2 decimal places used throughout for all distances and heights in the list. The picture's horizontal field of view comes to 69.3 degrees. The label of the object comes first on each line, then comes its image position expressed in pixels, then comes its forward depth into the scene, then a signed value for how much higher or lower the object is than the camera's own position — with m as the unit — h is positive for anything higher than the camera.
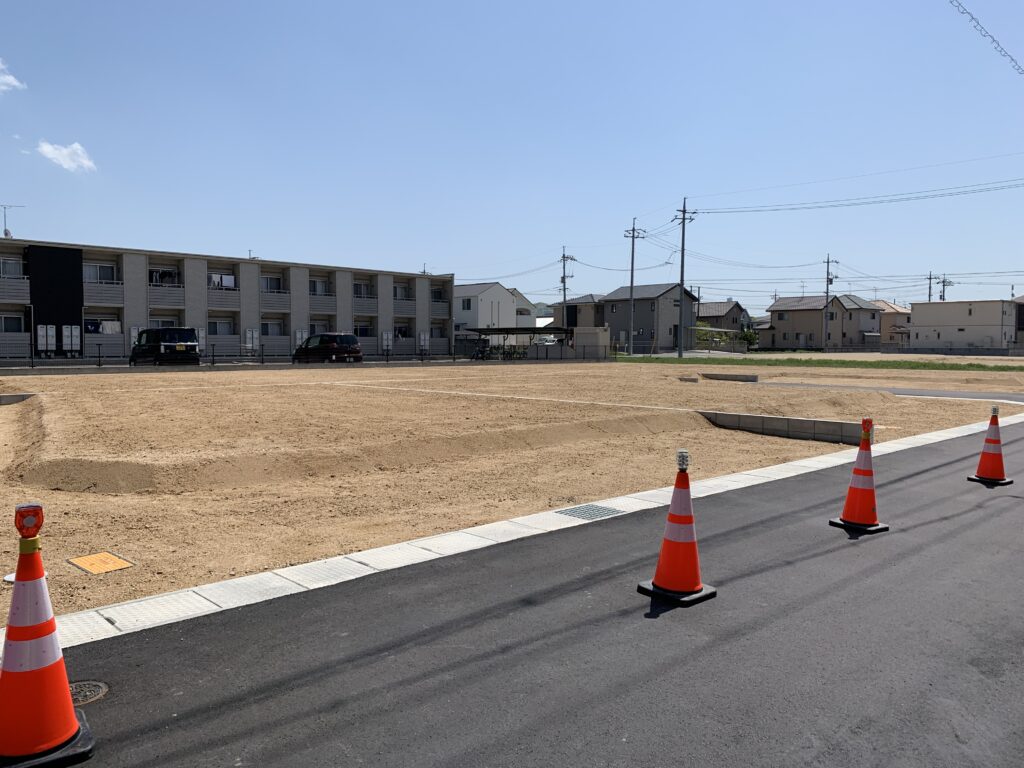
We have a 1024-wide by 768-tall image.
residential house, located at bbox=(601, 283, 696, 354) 79.69 +2.23
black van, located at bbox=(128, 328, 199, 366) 33.78 -0.63
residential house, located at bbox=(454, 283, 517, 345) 69.00 +2.78
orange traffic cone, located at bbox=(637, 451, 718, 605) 4.77 -1.43
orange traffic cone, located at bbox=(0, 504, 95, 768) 2.89 -1.40
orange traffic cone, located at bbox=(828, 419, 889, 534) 6.58 -1.48
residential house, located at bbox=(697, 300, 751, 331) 105.94 +3.42
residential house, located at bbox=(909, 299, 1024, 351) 78.25 +1.63
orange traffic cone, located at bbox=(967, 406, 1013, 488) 8.78 -1.47
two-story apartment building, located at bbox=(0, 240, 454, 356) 39.09 +2.06
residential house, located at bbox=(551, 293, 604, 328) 88.19 +3.14
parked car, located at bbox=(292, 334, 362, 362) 39.56 -0.77
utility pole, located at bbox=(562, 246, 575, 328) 88.12 +3.92
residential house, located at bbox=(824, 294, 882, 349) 95.69 +2.11
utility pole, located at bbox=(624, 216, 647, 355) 66.77 +9.14
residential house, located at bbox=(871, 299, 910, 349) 99.00 +2.12
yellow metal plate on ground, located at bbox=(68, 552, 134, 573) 5.43 -1.72
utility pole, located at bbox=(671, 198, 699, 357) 54.46 +6.19
